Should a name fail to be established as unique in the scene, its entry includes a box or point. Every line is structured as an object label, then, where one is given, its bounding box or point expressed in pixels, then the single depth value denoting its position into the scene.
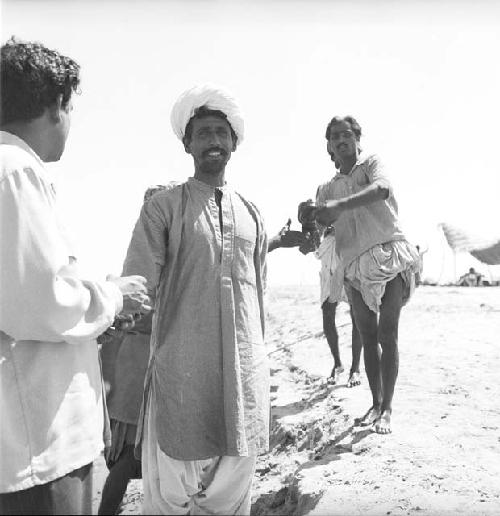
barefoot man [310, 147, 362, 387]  6.11
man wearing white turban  2.63
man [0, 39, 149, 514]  1.59
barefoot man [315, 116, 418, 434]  4.37
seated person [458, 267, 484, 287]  20.84
